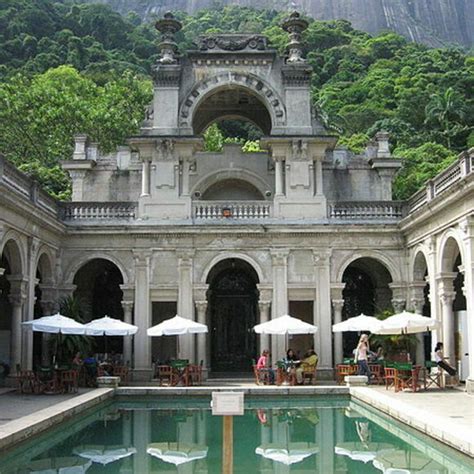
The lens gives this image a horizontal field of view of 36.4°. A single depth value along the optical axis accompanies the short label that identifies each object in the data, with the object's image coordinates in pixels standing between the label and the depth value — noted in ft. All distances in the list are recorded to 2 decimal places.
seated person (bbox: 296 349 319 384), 75.07
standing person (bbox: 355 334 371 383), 73.20
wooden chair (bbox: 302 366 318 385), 76.07
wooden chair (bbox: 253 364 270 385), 76.18
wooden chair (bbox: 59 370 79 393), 66.74
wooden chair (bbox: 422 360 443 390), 67.35
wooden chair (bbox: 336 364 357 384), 75.72
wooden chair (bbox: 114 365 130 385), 77.30
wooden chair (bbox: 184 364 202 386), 75.39
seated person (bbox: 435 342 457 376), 67.26
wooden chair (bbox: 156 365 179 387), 75.51
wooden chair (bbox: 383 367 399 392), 67.58
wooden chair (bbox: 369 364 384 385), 74.69
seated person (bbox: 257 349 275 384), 75.46
